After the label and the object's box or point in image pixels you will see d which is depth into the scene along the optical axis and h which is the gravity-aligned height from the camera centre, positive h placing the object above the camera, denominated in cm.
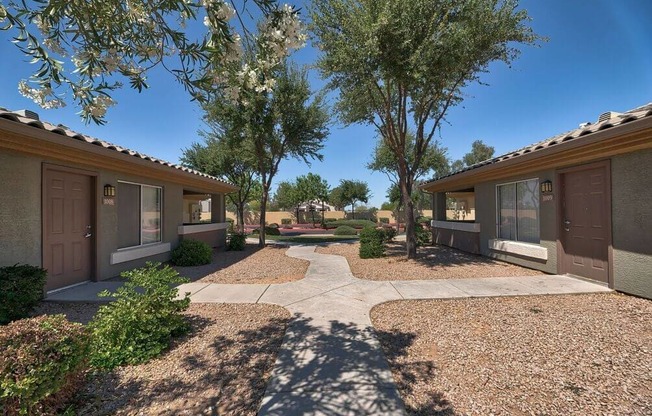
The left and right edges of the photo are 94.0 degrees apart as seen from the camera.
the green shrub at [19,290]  385 -99
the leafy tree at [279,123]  1270 +393
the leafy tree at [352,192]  3991 +264
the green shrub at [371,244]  1025 -111
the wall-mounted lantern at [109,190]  682 +57
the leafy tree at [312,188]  3916 +315
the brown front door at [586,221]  593 -28
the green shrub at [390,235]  1595 -138
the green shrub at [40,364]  201 -106
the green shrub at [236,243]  1295 -127
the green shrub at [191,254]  895 -119
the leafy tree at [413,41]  721 +426
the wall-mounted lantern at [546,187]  716 +52
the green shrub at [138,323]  324 -124
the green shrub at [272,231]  2415 -145
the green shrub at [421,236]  1370 -115
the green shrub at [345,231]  2527 -161
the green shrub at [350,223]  3200 -132
